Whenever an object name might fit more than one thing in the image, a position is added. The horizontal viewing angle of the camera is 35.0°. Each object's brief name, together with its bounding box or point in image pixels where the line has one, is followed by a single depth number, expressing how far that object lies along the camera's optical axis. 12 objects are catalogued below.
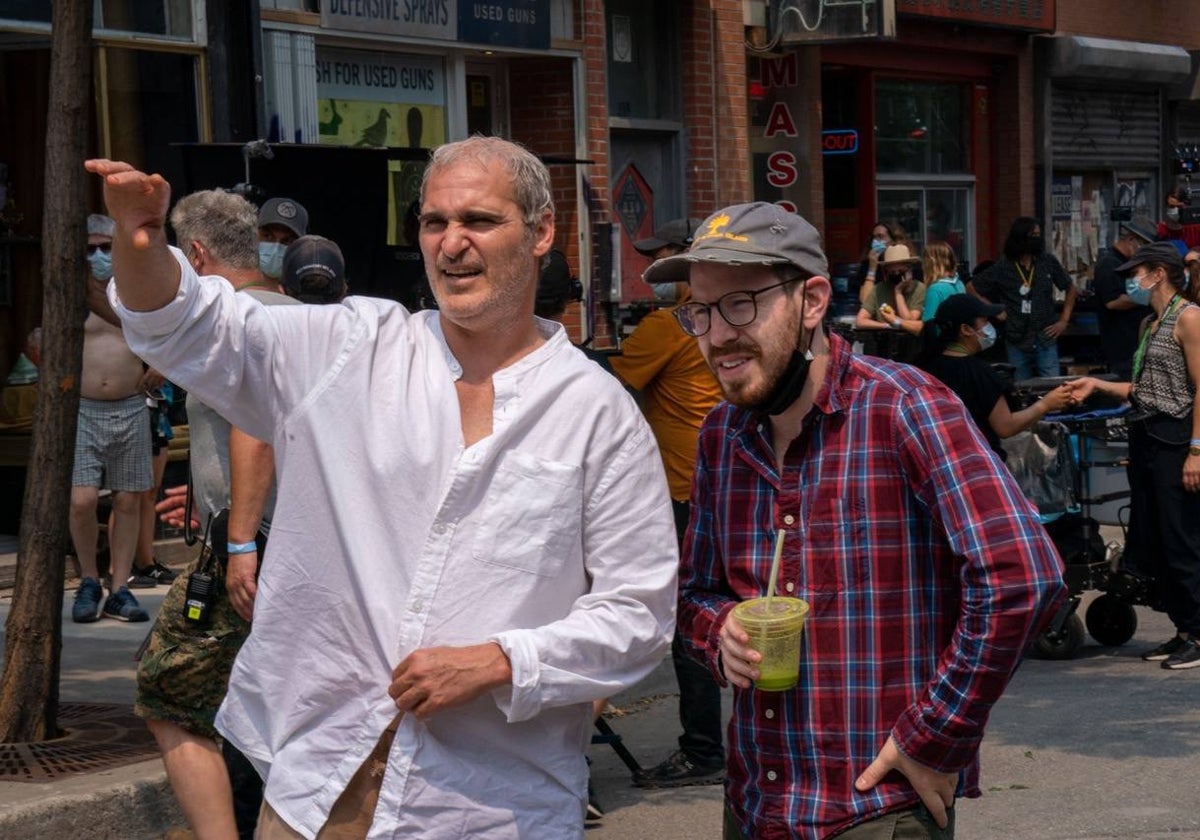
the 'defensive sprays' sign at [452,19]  12.76
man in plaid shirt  3.15
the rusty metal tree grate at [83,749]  6.45
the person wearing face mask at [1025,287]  17.91
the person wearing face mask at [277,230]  7.55
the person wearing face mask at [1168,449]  9.03
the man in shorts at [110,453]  9.81
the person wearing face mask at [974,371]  8.51
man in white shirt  3.24
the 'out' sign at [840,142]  19.67
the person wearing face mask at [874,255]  17.41
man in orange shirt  7.39
